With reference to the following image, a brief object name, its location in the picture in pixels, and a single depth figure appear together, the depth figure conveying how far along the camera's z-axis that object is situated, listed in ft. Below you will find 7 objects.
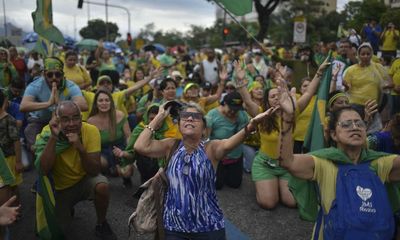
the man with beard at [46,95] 16.26
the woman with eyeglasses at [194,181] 9.86
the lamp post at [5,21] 17.58
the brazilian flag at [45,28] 15.67
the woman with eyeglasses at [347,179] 8.71
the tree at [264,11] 107.24
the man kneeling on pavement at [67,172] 11.93
